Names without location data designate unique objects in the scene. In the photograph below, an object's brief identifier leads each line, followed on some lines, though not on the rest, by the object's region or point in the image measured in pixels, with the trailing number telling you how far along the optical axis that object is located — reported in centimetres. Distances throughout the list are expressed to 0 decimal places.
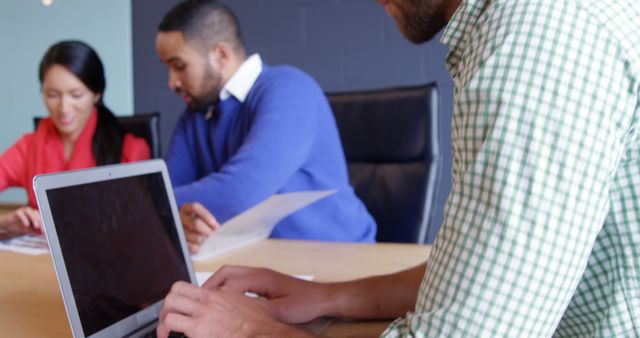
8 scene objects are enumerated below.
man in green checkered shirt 52
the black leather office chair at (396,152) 171
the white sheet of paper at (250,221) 124
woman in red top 216
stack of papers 135
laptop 70
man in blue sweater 160
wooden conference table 85
